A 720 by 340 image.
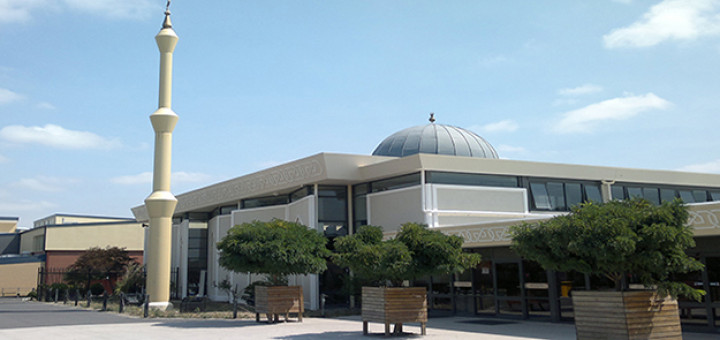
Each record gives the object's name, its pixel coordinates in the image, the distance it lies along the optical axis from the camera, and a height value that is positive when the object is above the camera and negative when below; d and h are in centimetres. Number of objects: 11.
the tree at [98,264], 4352 +105
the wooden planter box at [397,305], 1586 -84
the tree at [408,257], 1588 +41
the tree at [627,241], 1103 +49
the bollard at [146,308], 2413 -116
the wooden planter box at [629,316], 1128 -87
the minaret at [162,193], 2878 +401
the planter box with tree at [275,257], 2094 +61
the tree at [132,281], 4000 -20
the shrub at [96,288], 4259 -63
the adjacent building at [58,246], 5022 +290
